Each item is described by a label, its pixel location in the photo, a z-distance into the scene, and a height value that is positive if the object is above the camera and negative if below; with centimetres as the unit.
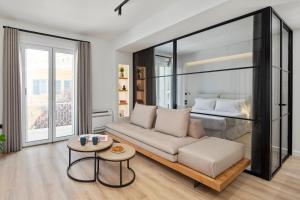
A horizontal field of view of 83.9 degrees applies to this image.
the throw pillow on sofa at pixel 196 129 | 278 -53
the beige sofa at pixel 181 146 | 197 -69
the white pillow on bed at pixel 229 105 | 259 -13
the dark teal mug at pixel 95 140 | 240 -62
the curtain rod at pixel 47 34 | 341 +138
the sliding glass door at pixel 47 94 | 355 +7
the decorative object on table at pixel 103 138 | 262 -66
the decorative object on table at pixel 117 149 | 229 -72
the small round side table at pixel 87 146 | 222 -69
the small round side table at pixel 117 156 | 209 -76
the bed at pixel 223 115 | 255 -30
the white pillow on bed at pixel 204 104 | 296 -12
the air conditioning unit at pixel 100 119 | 428 -58
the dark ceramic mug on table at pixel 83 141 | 236 -62
